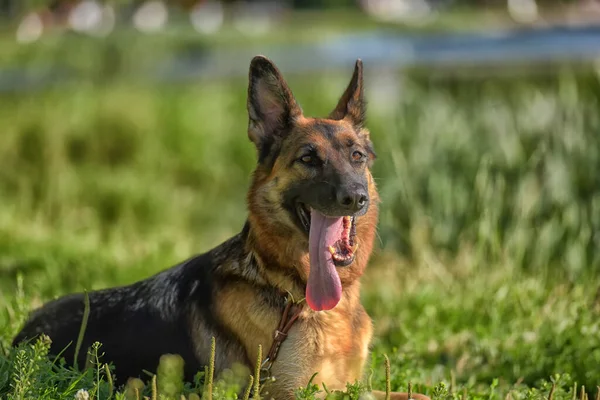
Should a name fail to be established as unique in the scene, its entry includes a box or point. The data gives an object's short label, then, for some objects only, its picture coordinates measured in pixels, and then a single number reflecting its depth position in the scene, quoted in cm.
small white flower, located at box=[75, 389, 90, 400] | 682
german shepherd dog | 795
